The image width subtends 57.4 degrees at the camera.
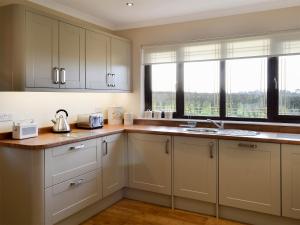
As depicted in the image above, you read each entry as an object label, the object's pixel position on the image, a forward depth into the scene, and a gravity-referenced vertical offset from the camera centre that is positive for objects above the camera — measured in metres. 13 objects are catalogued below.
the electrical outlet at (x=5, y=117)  2.51 -0.06
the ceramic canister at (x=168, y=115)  3.71 -0.07
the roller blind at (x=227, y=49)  2.96 +0.73
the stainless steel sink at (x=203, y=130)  3.16 -0.23
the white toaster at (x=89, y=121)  3.26 -0.13
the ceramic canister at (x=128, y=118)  3.75 -0.11
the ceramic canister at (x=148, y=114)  3.81 -0.05
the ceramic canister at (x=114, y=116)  3.75 -0.08
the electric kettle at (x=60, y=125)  2.92 -0.16
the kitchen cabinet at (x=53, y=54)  2.40 +0.54
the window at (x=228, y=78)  3.06 +0.40
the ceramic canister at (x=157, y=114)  3.77 -0.05
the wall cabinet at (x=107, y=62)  3.10 +0.59
